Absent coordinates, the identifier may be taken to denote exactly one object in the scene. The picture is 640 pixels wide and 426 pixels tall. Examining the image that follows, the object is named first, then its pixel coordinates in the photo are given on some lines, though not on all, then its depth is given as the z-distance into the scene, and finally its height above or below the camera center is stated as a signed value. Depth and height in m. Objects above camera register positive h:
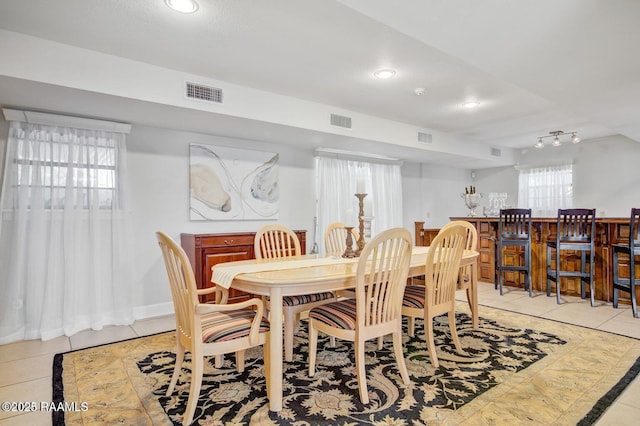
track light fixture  5.16 +1.22
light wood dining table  1.93 -0.39
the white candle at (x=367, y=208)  2.89 +0.04
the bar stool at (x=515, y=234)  4.54 -0.30
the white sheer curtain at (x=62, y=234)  3.17 -0.17
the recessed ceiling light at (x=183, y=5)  2.10 +1.26
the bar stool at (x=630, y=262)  3.56 -0.55
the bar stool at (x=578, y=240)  4.02 -0.34
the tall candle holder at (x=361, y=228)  2.93 -0.13
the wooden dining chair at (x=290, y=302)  2.57 -0.68
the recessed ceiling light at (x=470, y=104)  4.09 +1.26
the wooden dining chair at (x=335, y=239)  3.48 -0.26
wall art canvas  4.16 +0.38
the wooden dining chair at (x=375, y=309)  2.02 -0.60
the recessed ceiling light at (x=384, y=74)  3.17 +1.26
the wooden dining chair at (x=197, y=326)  1.81 -0.62
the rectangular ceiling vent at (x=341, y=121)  4.18 +1.10
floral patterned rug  1.87 -1.07
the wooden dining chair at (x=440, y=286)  2.46 -0.53
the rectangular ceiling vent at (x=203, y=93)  3.17 +1.11
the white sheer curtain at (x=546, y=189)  6.46 +0.42
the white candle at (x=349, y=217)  2.87 -0.04
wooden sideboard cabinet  3.74 -0.40
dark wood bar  4.15 -0.56
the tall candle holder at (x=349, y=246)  2.83 -0.27
